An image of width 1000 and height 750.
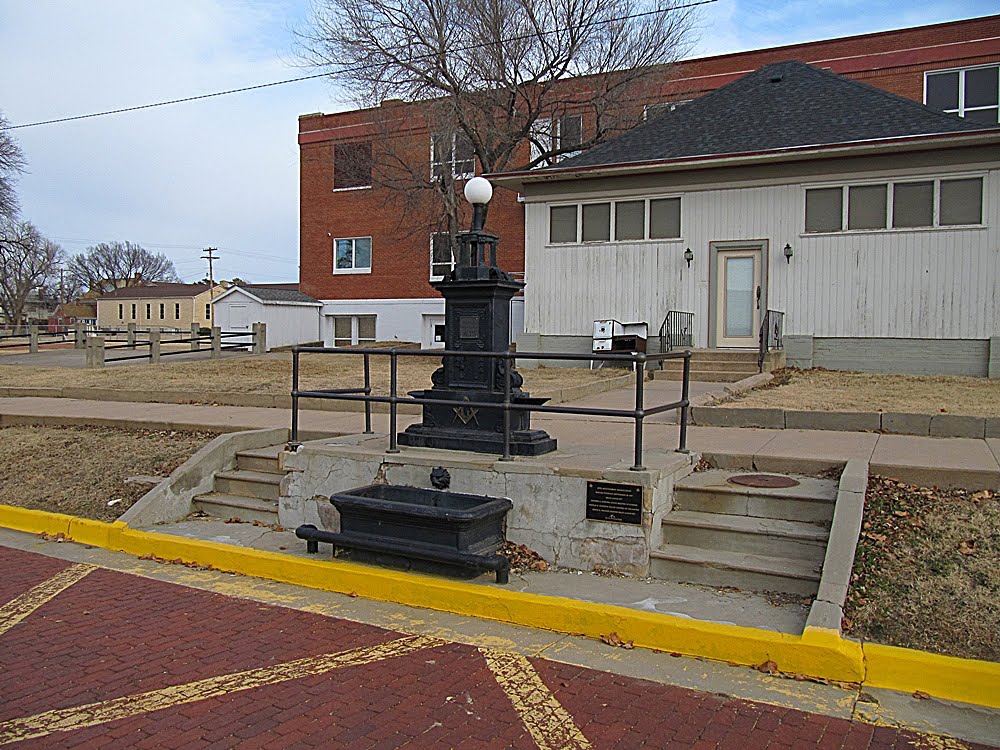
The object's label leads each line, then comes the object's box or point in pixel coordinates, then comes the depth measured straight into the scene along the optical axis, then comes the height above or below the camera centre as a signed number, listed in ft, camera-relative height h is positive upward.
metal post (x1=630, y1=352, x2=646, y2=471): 21.08 -1.92
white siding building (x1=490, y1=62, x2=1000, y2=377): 55.67 +7.02
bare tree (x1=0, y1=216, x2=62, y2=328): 194.55 +16.68
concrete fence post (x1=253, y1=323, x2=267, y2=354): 89.64 -1.32
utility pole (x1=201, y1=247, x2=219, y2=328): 257.34 +15.89
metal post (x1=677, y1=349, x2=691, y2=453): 23.74 -2.20
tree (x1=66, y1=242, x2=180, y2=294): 347.97 +23.48
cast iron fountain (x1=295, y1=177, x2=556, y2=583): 20.86 -3.32
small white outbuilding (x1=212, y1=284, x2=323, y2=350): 108.68 +1.65
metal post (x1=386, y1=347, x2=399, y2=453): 24.93 -2.22
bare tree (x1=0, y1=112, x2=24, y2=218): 148.87 +27.77
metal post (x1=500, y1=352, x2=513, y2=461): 23.43 -2.50
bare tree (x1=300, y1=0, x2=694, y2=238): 76.38 +22.99
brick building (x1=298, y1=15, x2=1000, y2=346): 83.05 +18.59
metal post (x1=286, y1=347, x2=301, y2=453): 27.35 -2.56
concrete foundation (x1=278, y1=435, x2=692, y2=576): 21.29 -4.39
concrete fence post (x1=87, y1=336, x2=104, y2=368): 68.44 -2.34
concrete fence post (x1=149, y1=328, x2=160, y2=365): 74.49 -1.92
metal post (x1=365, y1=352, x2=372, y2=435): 29.55 -3.04
